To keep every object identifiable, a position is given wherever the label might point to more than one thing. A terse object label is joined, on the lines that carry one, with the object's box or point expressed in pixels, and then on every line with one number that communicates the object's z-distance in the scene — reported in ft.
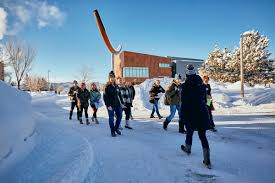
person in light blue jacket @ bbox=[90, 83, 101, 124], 24.82
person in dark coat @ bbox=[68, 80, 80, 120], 26.57
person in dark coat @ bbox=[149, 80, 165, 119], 25.33
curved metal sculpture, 48.10
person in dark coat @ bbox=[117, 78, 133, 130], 19.97
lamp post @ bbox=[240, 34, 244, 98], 43.25
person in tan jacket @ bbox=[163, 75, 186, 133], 18.79
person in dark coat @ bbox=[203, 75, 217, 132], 17.91
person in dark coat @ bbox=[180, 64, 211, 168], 10.66
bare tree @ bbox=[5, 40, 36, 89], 93.65
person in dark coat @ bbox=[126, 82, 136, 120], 23.49
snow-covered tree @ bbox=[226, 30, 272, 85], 91.27
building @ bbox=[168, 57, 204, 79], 146.69
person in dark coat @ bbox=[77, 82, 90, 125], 24.46
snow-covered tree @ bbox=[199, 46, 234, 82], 99.50
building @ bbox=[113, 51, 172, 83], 119.36
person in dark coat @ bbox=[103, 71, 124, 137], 16.52
